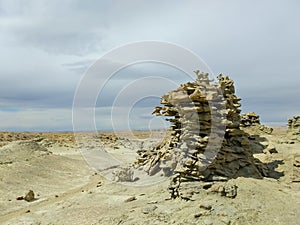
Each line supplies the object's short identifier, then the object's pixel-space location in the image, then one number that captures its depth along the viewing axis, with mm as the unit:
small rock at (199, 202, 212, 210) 10445
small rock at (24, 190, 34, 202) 16422
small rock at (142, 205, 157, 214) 10922
